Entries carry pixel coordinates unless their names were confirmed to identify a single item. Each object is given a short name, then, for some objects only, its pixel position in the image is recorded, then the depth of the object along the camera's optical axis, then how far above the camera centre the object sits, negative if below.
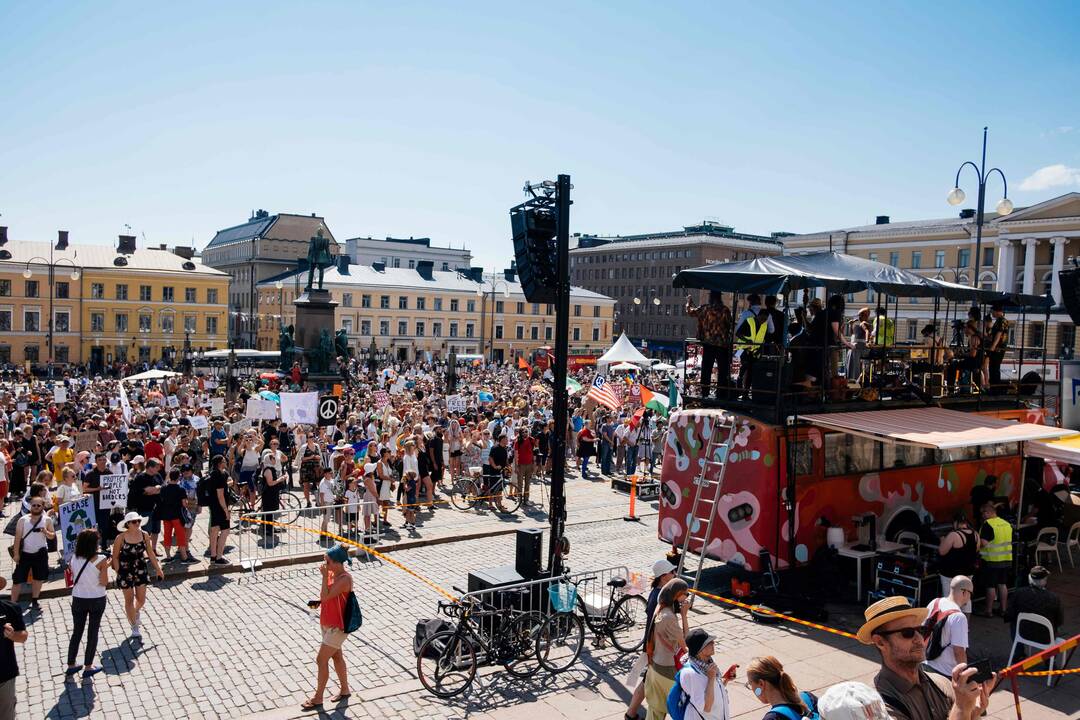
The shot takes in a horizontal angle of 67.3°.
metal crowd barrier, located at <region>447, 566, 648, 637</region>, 9.57 -3.32
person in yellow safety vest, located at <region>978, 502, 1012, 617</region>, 11.37 -2.92
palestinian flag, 22.62 -1.83
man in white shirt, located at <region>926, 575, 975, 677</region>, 7.12 -2.58
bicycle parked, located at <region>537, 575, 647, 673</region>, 9.86 -3.68
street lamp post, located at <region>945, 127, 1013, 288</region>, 19.78 +3.71
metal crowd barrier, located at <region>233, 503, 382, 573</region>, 14.20 -3.93
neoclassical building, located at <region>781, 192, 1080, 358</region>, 65.62 +8.90
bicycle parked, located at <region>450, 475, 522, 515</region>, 18.66 -3.89
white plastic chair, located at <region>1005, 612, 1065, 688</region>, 8.91 -3.18
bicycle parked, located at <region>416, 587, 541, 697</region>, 8.97 -3.58
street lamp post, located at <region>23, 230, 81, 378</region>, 62.05 +4.59
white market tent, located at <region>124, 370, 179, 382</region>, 29.65 -2.04
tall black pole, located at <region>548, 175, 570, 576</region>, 10.43 -0.59
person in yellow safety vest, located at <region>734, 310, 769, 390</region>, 12.77 +0.01
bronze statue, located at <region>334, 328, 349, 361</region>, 38.78 -0.87
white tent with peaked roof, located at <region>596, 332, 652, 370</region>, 40.19 -0.98
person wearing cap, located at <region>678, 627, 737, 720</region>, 5.72 -2.44
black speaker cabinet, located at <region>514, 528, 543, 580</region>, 10.42 -2.85
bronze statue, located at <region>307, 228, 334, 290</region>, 41.06 +3.72
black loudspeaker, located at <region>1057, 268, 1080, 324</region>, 19.25 +1.45
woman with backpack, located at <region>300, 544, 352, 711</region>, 8.44 -3.06
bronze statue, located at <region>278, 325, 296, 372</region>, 38.16 -1.22
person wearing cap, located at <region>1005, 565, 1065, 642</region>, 9.04 -2.88
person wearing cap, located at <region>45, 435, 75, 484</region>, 16.28 -2.82
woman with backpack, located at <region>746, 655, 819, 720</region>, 4.86 -2.10
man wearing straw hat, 4.65 -1.92
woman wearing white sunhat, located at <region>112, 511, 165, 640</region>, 10.03 -3.07
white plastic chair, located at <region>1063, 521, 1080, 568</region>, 14.72 -3.66
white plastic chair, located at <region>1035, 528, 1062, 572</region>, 13.97 -3.48
